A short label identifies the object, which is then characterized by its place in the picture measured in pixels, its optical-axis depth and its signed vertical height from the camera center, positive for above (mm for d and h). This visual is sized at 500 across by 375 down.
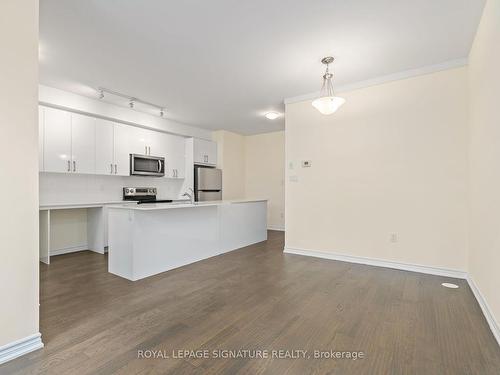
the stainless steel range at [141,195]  5102 -184
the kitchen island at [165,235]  3105 -676
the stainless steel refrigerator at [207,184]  6043 +44
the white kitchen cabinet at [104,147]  4418 +658
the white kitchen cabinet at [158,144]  5242 +869
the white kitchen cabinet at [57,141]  3828 +675
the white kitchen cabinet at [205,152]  6043 +815
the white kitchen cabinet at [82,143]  4133 +683
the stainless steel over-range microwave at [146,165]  4887 +397
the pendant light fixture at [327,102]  3053 +987
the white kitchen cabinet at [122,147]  4656 +704
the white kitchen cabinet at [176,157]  5629 +624
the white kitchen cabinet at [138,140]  4898 +879
